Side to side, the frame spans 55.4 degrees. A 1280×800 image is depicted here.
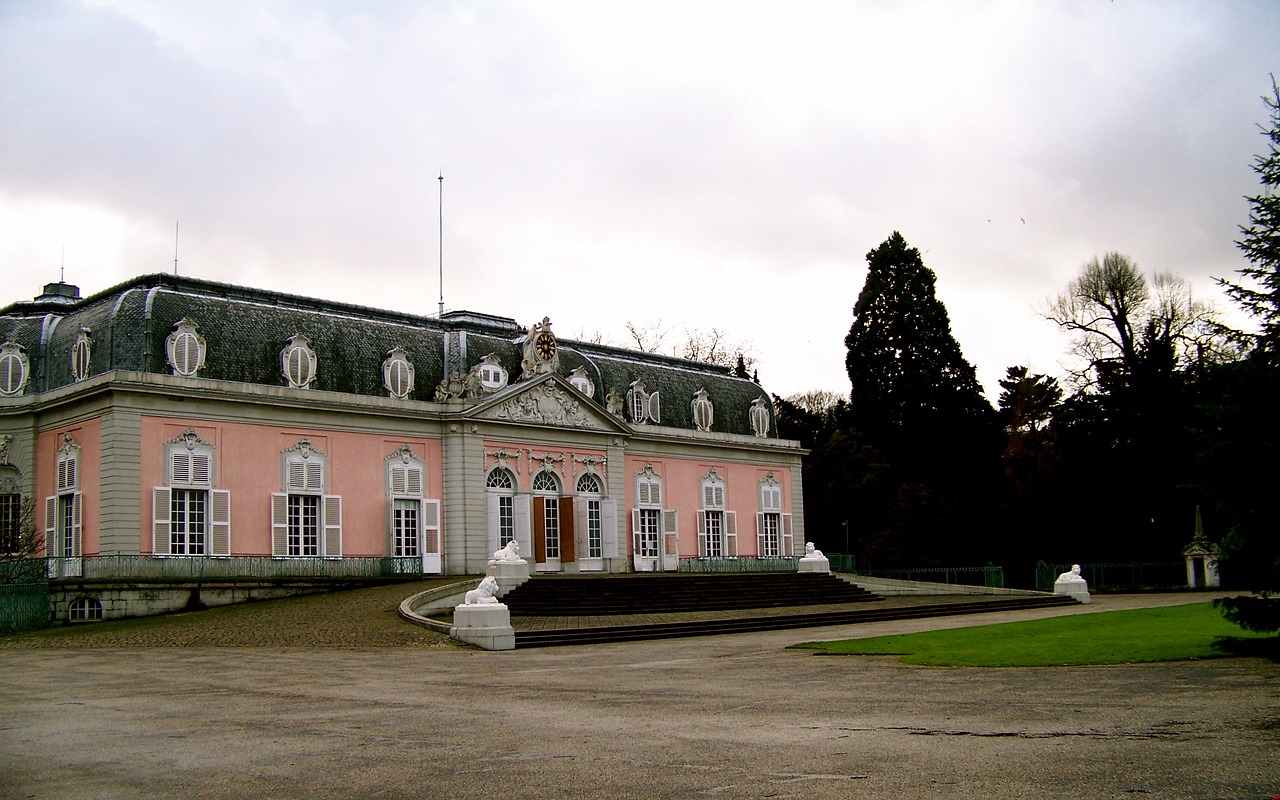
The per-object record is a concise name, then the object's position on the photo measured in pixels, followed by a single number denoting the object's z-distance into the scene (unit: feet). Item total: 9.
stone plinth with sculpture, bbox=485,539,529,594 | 101.96
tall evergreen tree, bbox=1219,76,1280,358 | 48.06
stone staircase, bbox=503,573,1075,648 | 86.12
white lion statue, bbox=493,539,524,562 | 102.53
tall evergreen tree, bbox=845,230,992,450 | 186.09
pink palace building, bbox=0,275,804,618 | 106.83
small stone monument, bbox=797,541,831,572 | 134.51
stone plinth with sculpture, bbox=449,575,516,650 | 75.72
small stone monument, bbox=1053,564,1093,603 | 124.47
